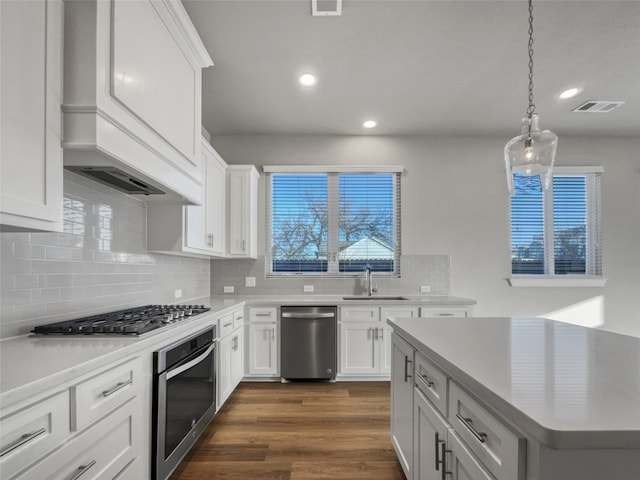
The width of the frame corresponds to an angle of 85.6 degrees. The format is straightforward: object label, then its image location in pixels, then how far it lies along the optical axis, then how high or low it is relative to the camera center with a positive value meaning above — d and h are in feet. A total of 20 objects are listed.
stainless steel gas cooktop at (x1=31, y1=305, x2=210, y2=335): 4.95 -1.14
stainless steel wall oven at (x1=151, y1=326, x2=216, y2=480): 5.37 -2.63
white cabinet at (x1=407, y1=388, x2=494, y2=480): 3.46 -2.30
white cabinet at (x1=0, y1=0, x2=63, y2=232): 3.40 +1.47
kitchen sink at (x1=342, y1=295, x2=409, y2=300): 12.76 -1.63
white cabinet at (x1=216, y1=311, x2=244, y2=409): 8.74 -2.86
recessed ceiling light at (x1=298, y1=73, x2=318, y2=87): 9.45 +4.85
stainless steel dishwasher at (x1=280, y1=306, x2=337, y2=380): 11.55 -3.06
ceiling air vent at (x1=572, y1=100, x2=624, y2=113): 11.06 +4.86
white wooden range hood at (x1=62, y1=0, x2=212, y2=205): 4.25 +2.40
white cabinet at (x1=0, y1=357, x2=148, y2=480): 2.95 -1.84
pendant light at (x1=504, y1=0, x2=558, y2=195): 5.73 +1.72
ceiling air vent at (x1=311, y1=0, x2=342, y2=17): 6.68 +4.87
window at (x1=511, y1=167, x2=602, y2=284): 14.02 +1.02
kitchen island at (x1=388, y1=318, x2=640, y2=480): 2.25 -1.16
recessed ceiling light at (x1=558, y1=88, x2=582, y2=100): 10.30 +4.89
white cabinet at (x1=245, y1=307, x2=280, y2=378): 11.59 -3.11
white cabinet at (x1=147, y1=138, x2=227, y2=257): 8.43 +0.83
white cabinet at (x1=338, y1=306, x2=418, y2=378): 11.64 -2.92
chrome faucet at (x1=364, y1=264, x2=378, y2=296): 13.26 -1.04
